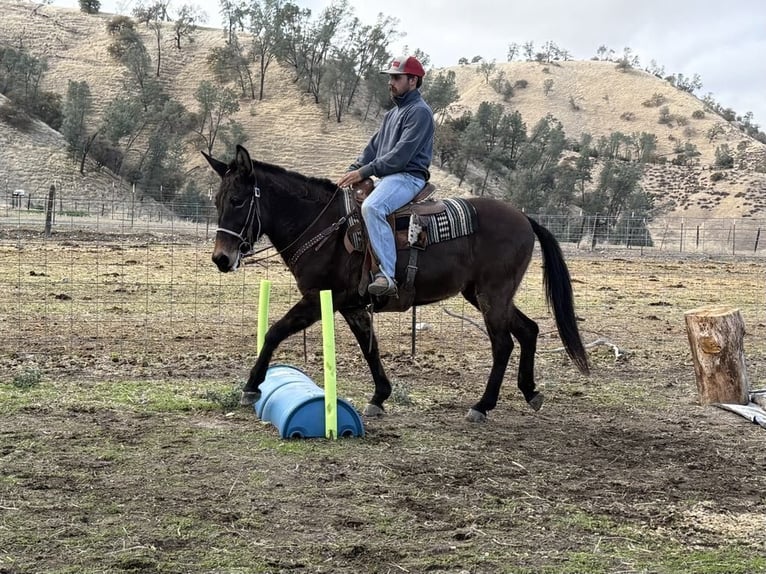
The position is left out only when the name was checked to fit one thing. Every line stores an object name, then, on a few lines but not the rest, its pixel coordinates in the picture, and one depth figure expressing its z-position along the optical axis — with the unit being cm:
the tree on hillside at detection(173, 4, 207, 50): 9121
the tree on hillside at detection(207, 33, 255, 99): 8162
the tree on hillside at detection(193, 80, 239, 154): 6888
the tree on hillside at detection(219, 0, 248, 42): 8825
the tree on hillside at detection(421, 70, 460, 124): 7350
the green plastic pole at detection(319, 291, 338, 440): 579
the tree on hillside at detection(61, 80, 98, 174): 5634
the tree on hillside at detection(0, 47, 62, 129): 6456
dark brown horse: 609
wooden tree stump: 754
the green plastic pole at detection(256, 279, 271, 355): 711
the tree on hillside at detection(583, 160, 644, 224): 5772
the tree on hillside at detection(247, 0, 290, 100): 8006
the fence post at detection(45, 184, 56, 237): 2523
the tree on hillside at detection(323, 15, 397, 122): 7481
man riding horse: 615
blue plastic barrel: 580
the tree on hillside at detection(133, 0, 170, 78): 9419
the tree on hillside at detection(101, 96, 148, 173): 6134
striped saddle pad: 630
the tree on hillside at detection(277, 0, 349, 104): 7675
